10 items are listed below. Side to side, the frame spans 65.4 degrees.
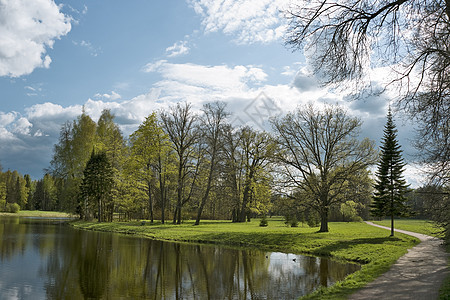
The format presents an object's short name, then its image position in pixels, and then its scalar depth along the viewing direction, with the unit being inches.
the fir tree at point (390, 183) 1008.2
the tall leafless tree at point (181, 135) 1520.7
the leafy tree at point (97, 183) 1632.6
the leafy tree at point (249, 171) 1716.3
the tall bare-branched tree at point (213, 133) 1534.2
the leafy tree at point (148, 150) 1454.2
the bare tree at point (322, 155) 1023.6
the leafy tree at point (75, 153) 1760.6
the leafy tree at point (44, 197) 3735.2
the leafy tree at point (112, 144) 1707.7
